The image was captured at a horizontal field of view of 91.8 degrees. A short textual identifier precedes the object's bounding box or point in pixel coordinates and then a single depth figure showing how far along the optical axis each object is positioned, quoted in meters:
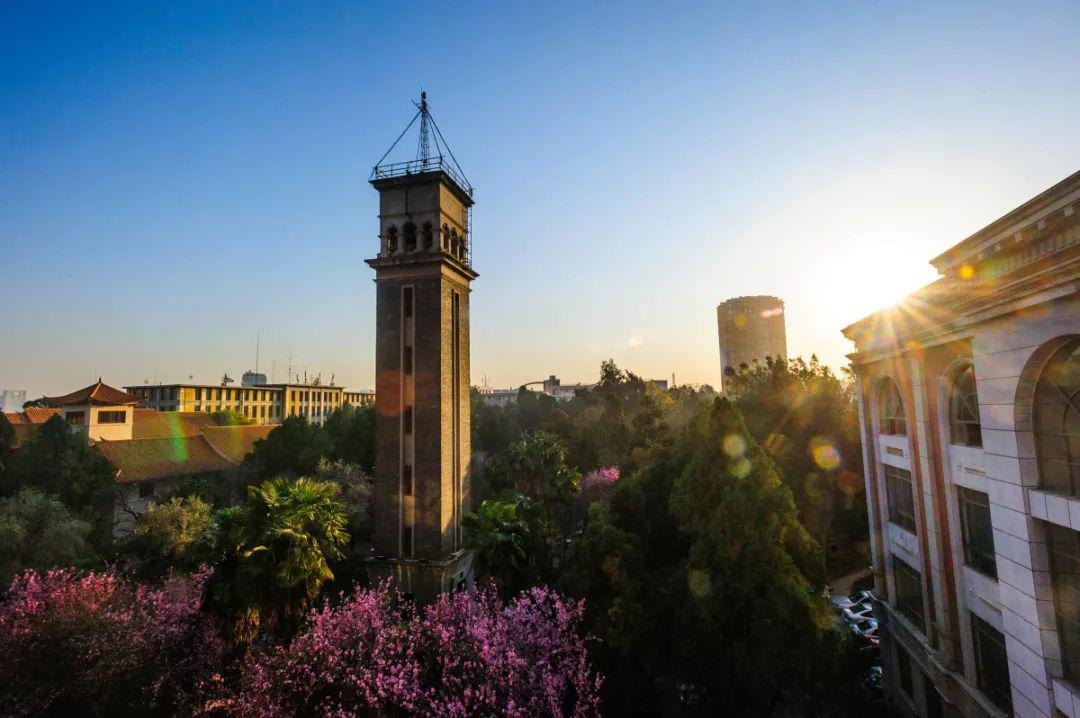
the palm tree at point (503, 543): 21.78
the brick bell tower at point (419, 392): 25.34
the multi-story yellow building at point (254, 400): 96.81
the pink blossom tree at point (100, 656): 16.92
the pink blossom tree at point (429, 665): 14.80
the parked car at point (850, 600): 27.52
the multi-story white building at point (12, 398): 185.89
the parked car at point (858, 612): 26.21
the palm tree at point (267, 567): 14.78
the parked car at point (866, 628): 24.38
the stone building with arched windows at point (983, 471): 9.87
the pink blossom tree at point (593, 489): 39.57
